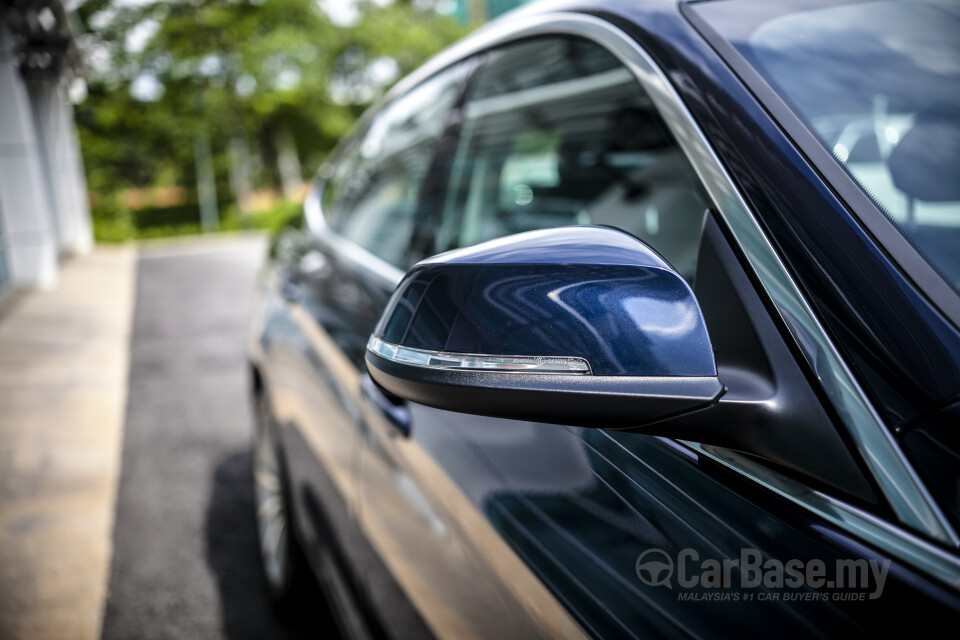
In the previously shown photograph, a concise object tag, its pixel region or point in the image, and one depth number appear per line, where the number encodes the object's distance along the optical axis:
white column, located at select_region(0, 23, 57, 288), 9.77
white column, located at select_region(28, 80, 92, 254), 13.55
